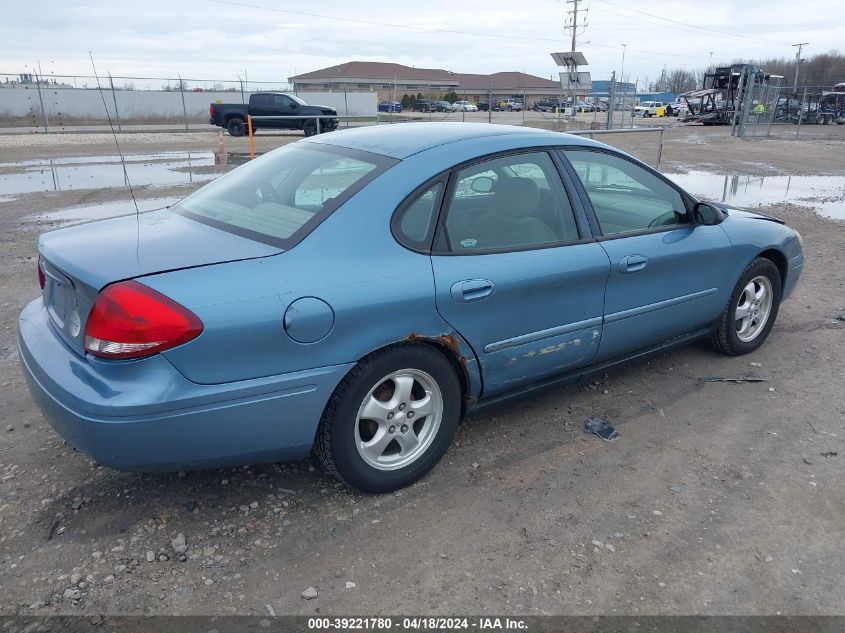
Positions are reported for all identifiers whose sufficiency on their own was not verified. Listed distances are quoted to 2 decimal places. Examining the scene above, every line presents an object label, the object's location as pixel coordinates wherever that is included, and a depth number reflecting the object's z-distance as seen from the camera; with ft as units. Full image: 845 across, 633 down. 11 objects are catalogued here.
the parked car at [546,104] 167.74
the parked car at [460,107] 155.71
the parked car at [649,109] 171.22
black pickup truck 82.94
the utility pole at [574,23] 198.80
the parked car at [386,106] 169.37
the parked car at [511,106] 178.93
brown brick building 232.32
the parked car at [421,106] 172.40
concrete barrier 116.37
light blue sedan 8.04
